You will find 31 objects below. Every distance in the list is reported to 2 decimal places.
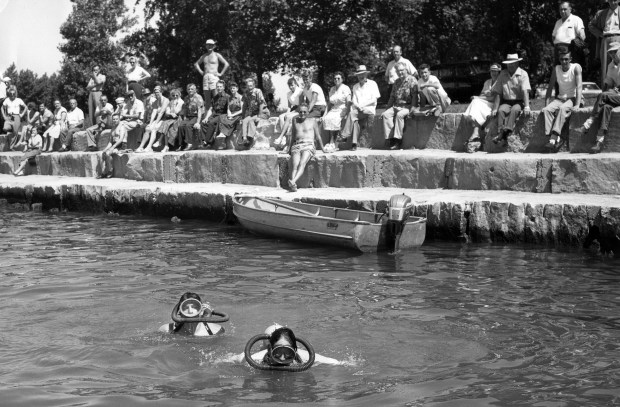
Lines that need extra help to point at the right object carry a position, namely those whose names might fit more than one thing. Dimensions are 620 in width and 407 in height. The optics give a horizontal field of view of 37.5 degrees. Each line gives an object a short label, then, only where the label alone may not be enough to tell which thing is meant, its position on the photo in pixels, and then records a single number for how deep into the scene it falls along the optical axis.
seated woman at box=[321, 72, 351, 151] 18.84
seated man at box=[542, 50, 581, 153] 15.91
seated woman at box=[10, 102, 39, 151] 28.55
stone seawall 13.90
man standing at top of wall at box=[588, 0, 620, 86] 16.30
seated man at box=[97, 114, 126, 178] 23.61
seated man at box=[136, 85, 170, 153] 22.59
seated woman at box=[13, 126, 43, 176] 26.95
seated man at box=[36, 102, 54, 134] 27.50
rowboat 14.76
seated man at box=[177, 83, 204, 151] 21.58
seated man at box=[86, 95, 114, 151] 25.09
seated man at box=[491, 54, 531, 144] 16.59
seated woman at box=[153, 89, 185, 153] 22.05
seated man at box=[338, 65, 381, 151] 18.73
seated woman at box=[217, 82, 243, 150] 20.64
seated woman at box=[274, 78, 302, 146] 19.48
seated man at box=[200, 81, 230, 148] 21.08
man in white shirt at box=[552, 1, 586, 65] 16.72
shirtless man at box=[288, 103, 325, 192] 18.06
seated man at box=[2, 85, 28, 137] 29.45
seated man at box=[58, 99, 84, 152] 26.20
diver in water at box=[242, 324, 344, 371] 8.12
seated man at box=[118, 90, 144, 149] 23.42
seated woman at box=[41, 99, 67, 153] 26.66
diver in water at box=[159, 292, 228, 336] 9.30
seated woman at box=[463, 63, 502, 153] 17.06
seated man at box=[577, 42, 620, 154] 15.29
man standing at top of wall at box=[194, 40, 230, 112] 21.72
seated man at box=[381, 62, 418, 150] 18.09
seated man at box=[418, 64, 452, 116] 17.98
